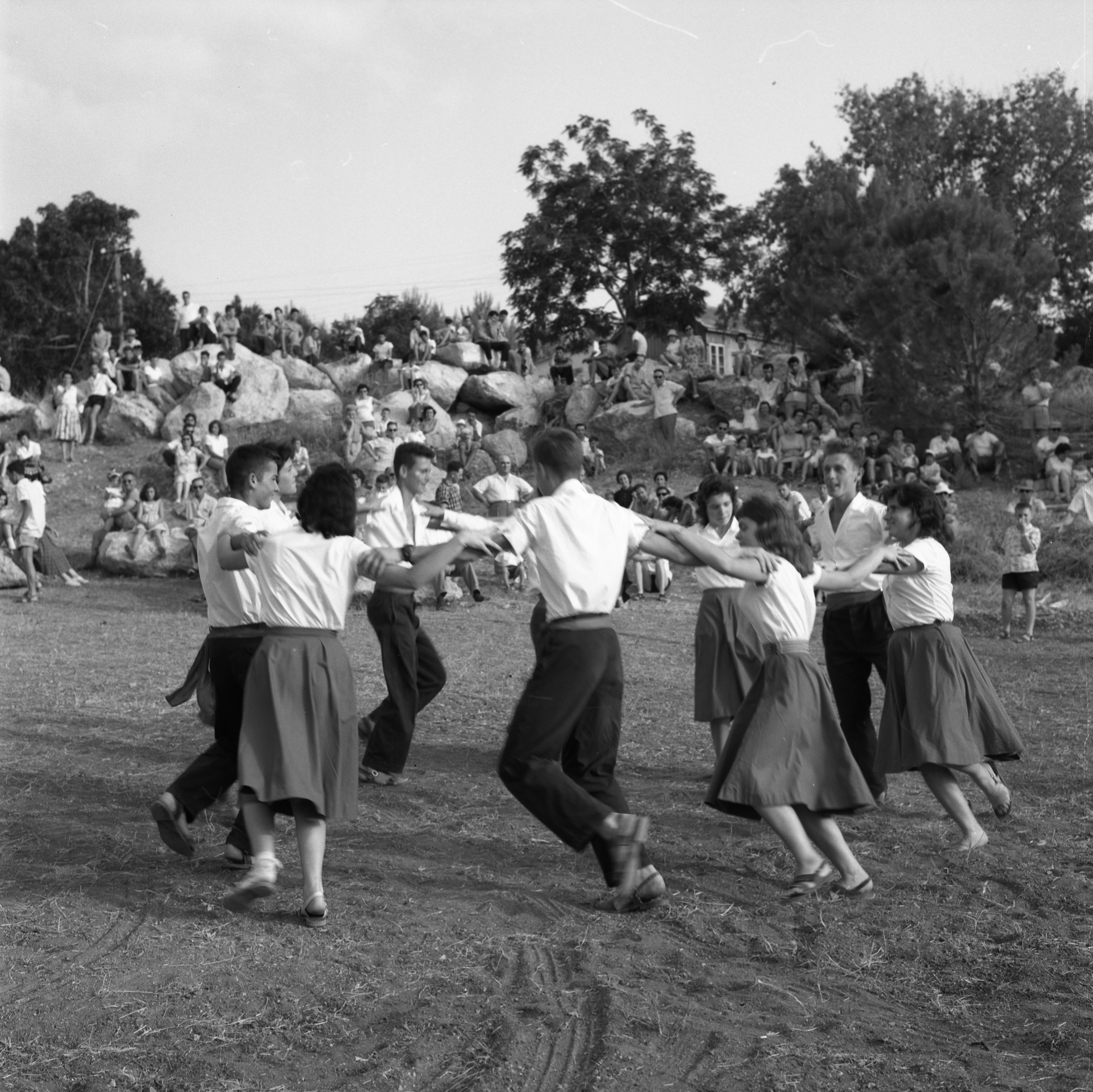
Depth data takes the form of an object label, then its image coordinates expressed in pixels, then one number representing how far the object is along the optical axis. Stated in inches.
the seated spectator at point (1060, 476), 786.8
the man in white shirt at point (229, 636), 219.0
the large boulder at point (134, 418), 1044.5
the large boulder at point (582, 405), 1034.1
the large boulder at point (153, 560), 732.7
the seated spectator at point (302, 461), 817.5
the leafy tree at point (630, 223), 1310.3
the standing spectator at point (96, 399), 1034.1
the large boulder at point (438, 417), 957.2
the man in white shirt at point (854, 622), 276.2
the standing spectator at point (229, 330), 1130.0
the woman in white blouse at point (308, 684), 192.5
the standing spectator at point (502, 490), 653.9
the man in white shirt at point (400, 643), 283.6
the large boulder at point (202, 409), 1035.9
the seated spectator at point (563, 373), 1114.1
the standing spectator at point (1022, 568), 553.0
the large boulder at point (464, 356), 1128.2
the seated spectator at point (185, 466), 837.8
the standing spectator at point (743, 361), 1063.6
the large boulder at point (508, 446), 944.3
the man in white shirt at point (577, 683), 194.9
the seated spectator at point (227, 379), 1064.2
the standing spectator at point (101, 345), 1093.1
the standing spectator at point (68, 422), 1008.9
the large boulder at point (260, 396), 1053.2
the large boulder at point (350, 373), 1145.4
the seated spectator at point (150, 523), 735.7
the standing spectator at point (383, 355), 1156.5
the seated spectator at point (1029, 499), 586.9
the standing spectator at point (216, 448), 868.0
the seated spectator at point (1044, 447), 821.2
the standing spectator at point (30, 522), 644.7
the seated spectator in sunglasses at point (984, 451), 842.8
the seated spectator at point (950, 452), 836.0
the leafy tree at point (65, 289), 1921.8
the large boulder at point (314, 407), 1059.3
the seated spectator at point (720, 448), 861.8
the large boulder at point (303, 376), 1129.4
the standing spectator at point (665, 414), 952.9
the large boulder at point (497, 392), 1080.8
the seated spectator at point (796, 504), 586.2
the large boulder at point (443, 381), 1076.5
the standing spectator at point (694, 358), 1065.5
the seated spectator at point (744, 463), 874.8
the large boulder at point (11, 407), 1118.4
